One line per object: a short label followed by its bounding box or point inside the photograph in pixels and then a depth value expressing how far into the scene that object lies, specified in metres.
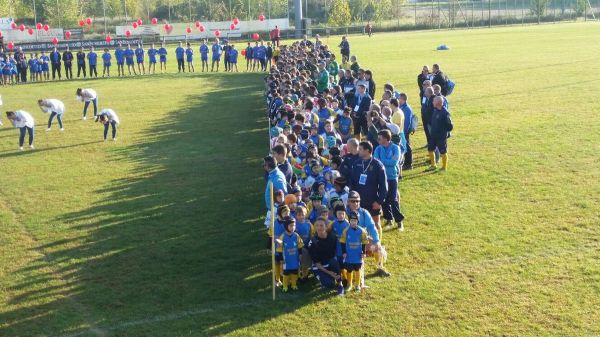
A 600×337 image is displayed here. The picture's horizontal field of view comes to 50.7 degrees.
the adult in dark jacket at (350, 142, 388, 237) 9.72
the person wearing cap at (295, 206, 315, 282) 9.00
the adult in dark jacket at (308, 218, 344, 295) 8.87
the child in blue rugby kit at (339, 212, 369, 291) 8.62
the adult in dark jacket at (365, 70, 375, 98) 17.92
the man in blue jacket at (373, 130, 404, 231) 10.46
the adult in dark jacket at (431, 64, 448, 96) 17.30
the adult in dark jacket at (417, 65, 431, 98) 17.66
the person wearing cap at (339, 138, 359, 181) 9.82
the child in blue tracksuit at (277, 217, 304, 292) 8.80
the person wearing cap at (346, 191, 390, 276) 8.77
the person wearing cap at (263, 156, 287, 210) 9.83
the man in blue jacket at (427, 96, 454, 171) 13.71
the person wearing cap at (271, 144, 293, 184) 10.33
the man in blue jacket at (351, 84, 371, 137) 15.82
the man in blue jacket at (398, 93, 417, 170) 14.34
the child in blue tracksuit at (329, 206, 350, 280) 8.73
